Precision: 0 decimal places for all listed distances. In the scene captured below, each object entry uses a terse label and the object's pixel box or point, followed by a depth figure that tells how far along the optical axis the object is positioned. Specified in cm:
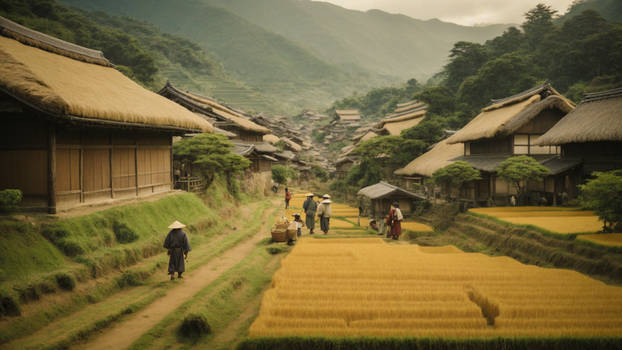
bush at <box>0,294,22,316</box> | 701
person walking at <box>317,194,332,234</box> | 1711
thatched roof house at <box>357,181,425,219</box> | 2458
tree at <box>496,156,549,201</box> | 1933
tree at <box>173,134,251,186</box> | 1962
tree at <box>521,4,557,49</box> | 5226
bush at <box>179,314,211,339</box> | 741
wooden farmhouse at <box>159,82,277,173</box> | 2995
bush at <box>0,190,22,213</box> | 889
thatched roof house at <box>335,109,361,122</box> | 8381
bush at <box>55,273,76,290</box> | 839
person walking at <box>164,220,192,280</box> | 1018
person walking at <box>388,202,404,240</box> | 1598
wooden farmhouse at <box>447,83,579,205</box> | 2189
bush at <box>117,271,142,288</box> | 973
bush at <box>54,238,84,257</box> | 947
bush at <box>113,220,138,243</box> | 1159
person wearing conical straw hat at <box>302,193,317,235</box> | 1730
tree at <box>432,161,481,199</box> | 2219
